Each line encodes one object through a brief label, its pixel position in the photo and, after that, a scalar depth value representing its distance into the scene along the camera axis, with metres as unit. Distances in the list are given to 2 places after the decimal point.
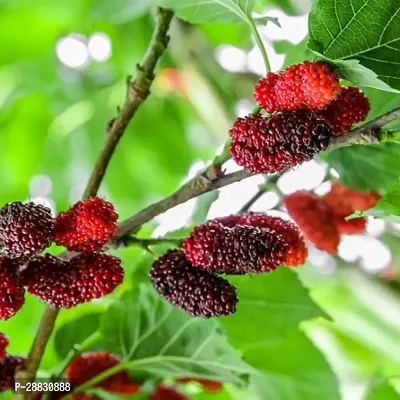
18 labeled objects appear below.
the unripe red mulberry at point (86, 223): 0.45
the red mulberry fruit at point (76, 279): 0.46
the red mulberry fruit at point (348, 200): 0.54
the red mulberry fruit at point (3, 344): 0.47
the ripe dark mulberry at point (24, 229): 0.44
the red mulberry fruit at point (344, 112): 0.45
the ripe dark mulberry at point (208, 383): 0.56
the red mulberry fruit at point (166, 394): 0.56
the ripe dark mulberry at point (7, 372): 0.51
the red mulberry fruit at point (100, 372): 0.54
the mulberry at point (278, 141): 0.43
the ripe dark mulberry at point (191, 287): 0.46
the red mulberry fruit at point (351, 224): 0.54
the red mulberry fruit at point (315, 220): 0.54
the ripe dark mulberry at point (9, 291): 0.45
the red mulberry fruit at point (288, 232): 0.48
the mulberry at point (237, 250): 0.45
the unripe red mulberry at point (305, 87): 0.43
